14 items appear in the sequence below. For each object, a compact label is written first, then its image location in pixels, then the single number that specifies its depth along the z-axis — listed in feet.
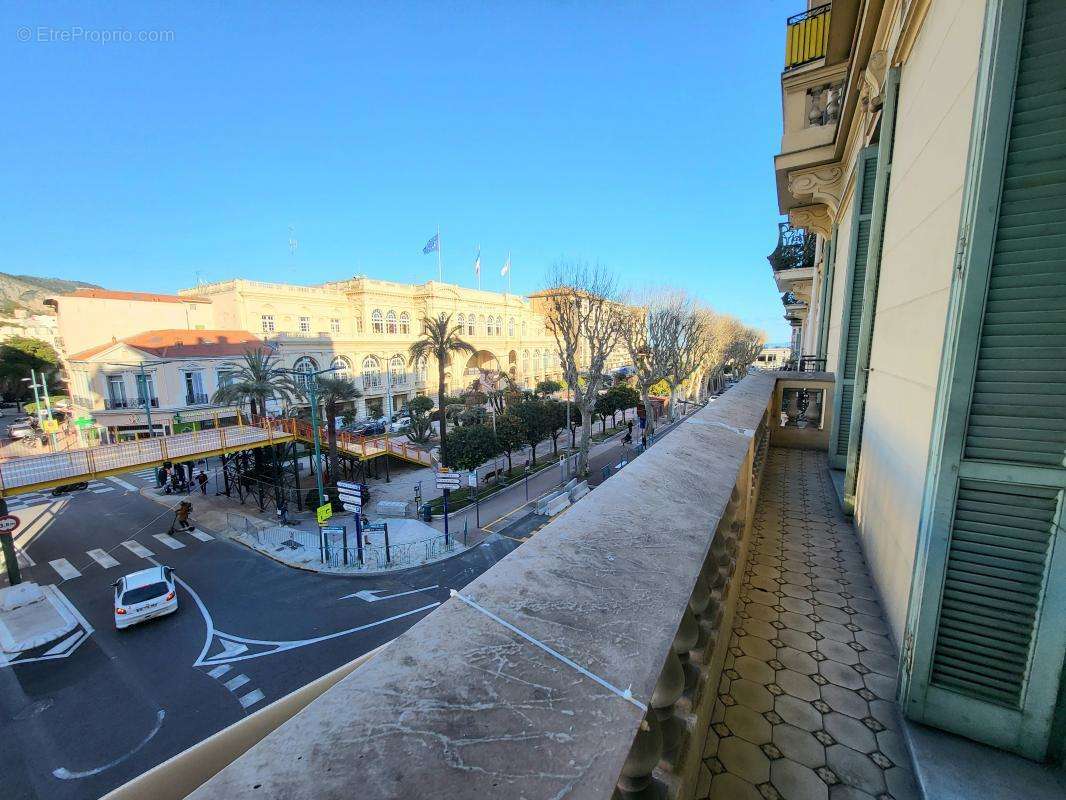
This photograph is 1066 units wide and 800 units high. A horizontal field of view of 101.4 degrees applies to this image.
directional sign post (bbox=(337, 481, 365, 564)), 45.14
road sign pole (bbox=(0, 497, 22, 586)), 39.40
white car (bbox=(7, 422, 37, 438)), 97.52
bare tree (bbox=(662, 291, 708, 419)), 91.50
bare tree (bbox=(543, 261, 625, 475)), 70.69
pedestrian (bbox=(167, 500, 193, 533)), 55.06
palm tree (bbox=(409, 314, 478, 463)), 81.05
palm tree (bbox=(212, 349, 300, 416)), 71.20
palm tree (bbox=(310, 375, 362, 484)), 61.36
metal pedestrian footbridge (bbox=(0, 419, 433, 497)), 42.27
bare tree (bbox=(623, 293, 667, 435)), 90.22
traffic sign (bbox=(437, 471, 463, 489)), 48.85
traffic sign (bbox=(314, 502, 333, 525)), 46.65
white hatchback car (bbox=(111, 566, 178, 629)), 34.30
